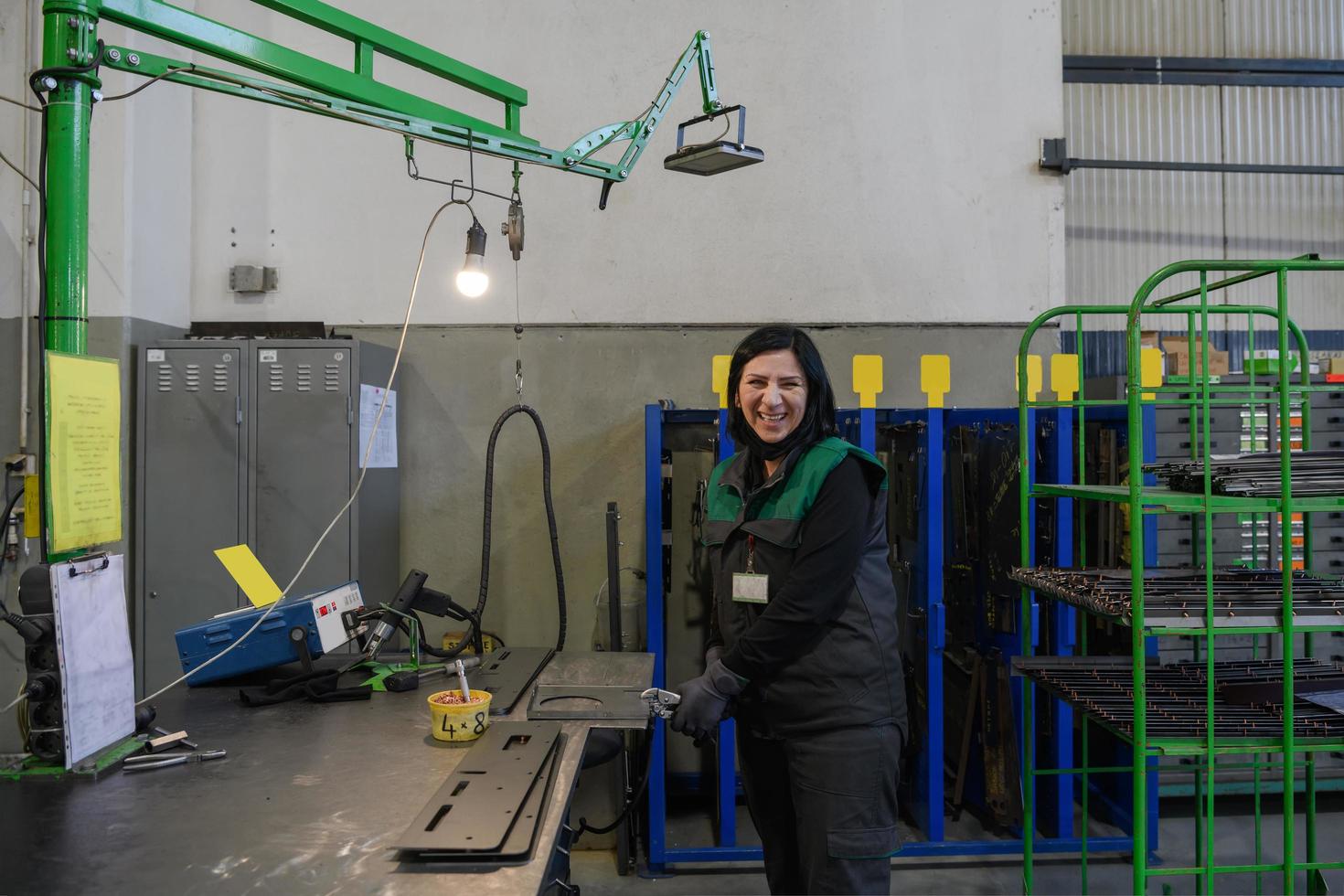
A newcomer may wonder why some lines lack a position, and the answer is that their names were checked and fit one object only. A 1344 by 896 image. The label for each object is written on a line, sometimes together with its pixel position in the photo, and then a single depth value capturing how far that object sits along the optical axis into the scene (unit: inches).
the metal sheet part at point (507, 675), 74.3
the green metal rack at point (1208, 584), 70.2
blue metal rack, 111.5
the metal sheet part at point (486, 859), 45.9
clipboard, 56.9
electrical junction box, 136.3
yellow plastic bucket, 64.7
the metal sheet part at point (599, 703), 69.8
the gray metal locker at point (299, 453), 120.5
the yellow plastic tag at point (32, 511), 61.4
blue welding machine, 79.4
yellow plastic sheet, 76.3
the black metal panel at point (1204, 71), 165.2
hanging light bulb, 91.7
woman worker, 67.3
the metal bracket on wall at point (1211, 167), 155.9
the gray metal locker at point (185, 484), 119.8
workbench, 44.5
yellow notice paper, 54.7
